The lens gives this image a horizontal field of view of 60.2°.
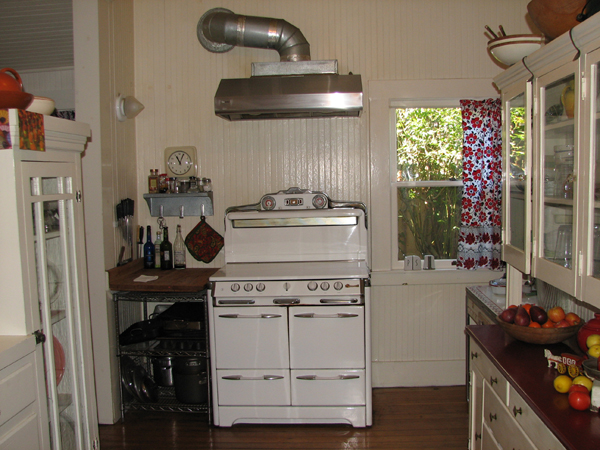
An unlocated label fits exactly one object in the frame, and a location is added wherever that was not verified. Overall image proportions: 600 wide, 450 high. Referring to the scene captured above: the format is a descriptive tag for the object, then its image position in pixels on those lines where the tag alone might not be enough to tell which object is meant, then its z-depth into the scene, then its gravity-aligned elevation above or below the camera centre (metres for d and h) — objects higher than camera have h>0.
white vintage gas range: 3.04 -0.92
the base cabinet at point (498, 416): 1.69 -0.85
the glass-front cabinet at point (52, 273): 1.79 -0.29
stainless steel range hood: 3.15 +0.68
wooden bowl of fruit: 2.02 -0.56
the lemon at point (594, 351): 1.76 -0.57
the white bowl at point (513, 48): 2.21 +0.59
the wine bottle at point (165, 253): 3.66 -0.42
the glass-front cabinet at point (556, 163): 1.65 +0.08
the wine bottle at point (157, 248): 3.71 -0.39
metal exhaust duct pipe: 3.34 +1.03
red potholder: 3.76 -0.36
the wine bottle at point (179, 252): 3.71 -0.42
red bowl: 1.75 +0.34
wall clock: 3.71 +0.24
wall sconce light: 3.38 +0.58
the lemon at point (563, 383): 1.70 -0.66
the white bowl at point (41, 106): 1.91 +0.34
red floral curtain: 3.51 +0.01
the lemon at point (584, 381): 1.67 -0.64
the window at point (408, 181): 3.61 +0.05
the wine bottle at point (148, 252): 3.65 -0.40
